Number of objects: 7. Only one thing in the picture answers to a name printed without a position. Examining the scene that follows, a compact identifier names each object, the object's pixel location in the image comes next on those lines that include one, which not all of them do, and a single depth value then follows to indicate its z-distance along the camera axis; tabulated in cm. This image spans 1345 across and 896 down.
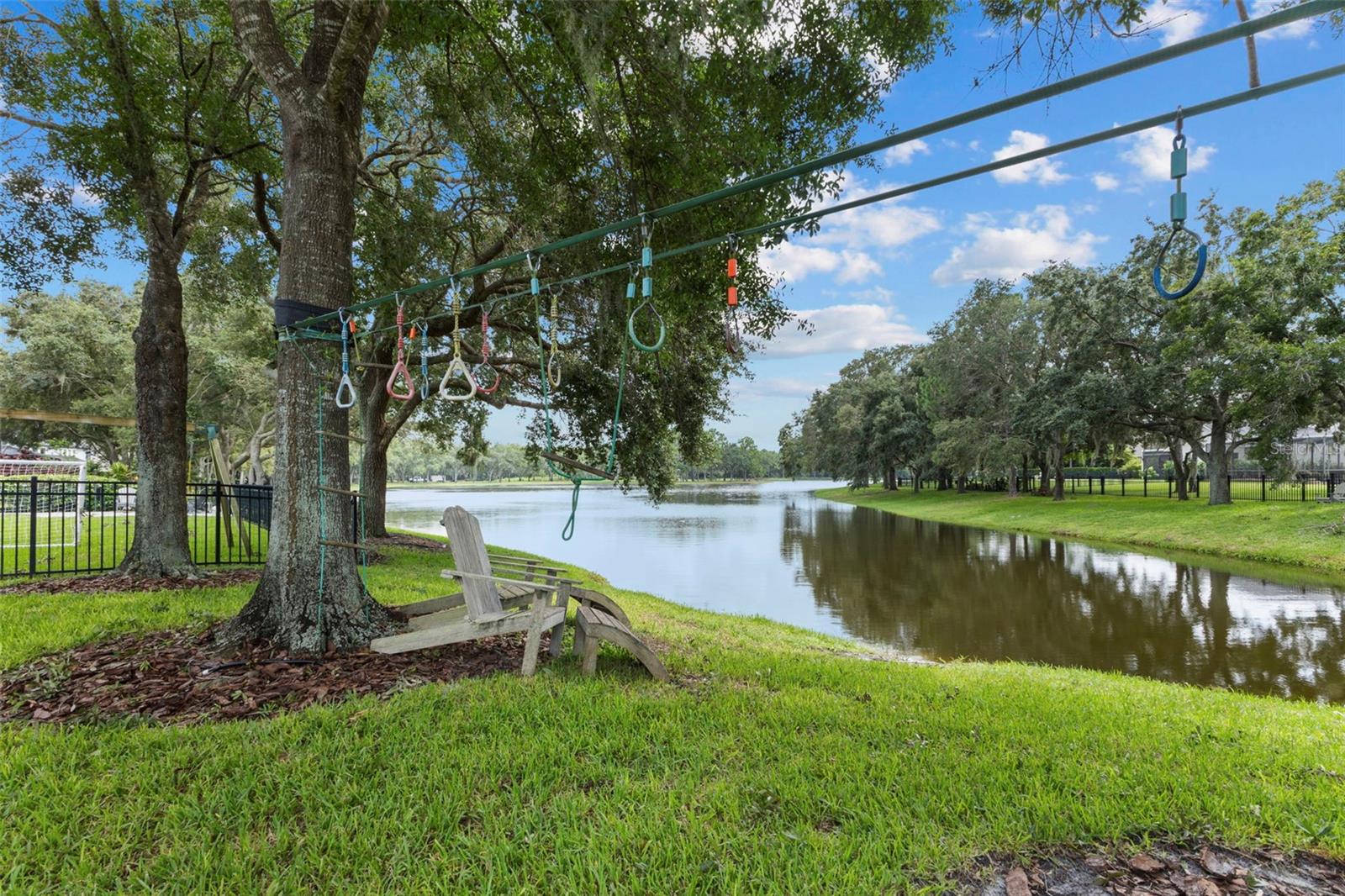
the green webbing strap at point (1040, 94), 184
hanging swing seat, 366
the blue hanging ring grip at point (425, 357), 362
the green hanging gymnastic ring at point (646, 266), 303
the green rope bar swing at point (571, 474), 344
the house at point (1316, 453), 3012
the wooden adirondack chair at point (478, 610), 362
